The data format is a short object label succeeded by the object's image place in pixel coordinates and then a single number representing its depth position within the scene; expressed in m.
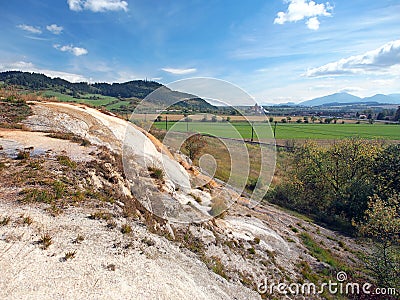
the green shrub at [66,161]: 11.10
